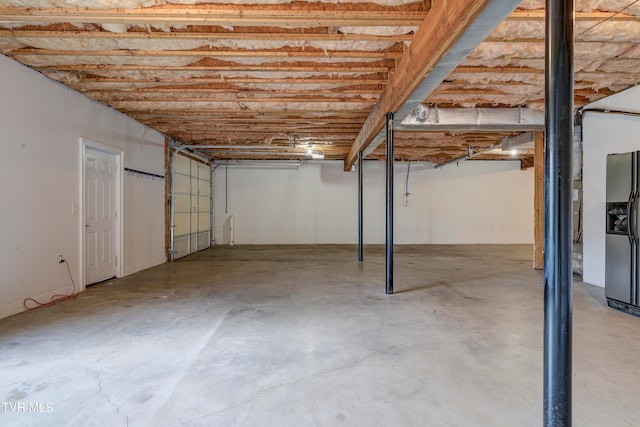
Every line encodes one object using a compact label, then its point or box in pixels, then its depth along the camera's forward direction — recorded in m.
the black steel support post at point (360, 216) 6.64
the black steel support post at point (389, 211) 4.11
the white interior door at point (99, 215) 4.46
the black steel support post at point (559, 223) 1.29
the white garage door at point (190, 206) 7.35
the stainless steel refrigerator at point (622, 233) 3.28
